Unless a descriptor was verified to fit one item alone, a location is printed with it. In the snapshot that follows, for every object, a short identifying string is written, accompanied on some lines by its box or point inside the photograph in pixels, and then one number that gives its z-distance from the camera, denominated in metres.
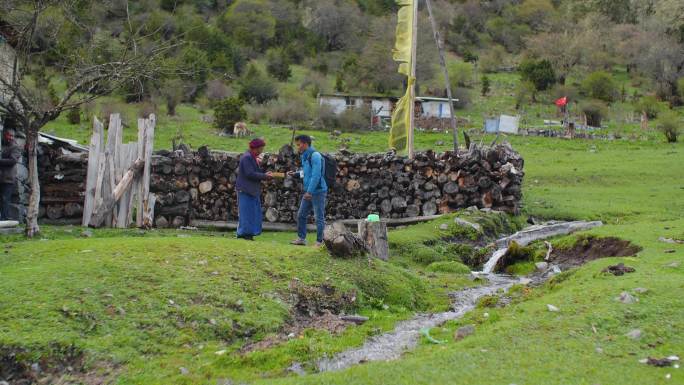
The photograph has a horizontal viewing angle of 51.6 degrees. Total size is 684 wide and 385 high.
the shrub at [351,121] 39.28
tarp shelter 38.34
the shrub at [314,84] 53.41
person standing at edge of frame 14.59
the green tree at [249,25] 70.62
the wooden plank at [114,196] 15.33
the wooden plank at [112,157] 15.48
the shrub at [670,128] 34.44
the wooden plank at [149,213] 15.93
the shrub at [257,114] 39.25
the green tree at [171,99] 37.09
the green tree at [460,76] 59.91
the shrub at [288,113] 39.66
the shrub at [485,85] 57.44
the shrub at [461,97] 51.25
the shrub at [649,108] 46.44
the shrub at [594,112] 44.56
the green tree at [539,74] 58.03
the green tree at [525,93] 53.19
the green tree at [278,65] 59.47
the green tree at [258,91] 48.12
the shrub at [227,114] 34.21
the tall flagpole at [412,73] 17.45
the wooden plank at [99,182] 15.44
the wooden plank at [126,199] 15.73
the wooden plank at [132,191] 15.87
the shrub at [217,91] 45.87
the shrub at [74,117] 31.00
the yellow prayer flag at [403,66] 17.60
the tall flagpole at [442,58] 19.48
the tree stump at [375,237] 11.46
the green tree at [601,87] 55.78
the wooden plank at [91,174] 15.62
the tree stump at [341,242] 9.57
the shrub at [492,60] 69.19
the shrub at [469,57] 74.56
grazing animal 32.84
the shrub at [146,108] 34.50
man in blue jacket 12.41
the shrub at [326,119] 39.31
